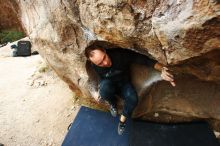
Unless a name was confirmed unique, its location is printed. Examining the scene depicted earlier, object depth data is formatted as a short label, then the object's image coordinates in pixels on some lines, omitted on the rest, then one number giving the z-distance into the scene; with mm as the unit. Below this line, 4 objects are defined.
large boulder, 1097
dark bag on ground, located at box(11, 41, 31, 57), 3370
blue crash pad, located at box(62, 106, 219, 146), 1674
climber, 1468
